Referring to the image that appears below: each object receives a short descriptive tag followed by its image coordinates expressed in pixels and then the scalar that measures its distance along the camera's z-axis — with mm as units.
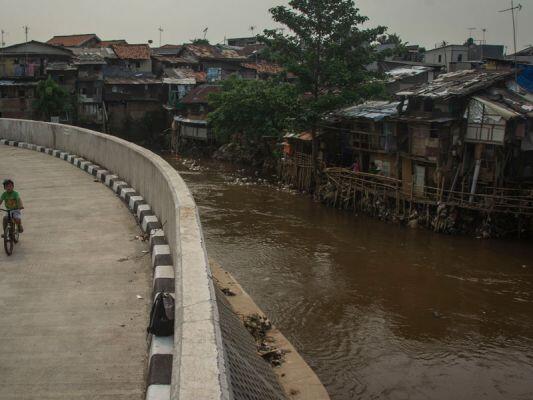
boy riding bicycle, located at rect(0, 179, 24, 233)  9156
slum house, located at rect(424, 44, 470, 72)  47375
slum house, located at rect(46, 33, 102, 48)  58706
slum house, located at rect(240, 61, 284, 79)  54625
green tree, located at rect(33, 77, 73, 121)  45844
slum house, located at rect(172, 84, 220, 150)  46750
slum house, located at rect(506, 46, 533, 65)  42041
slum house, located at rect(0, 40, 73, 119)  48500
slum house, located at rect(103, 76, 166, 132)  50688
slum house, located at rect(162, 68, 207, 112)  51281
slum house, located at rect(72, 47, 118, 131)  49250
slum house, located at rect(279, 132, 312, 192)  32059
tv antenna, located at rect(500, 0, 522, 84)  22502
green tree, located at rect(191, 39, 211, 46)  71788
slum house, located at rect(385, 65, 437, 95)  36906
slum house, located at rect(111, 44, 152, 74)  52344
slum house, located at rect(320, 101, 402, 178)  27938
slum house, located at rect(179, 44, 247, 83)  55000
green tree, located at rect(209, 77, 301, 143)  30500
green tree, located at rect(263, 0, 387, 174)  29047
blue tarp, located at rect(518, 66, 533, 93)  25047
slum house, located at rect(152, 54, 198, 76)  53781
